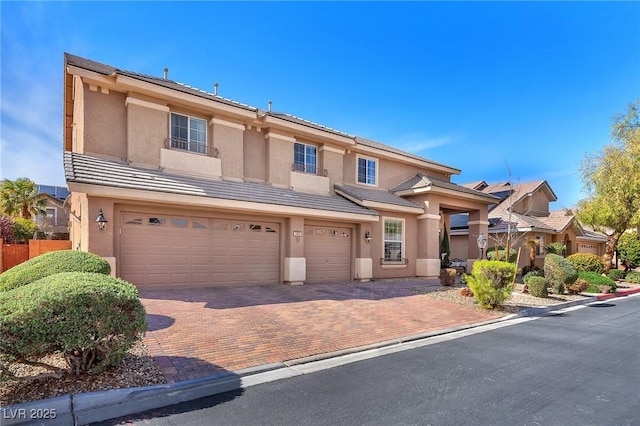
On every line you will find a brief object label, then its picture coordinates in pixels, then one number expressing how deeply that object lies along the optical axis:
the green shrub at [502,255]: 18.17
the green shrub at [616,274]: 20.44
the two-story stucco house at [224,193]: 10.83
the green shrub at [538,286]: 13.20
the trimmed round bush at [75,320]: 3.82
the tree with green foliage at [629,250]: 21.39
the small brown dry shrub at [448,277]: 15.15
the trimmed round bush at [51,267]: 6.10
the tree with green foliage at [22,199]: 23.81
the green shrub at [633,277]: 20.41
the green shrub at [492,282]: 10.67
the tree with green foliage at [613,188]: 20.28
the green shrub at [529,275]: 13.78
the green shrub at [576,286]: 14.67
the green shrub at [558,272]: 13.91
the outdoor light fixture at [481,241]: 14.85
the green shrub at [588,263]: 18.12
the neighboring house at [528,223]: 23.25
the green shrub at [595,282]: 15.65
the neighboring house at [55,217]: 22.02
